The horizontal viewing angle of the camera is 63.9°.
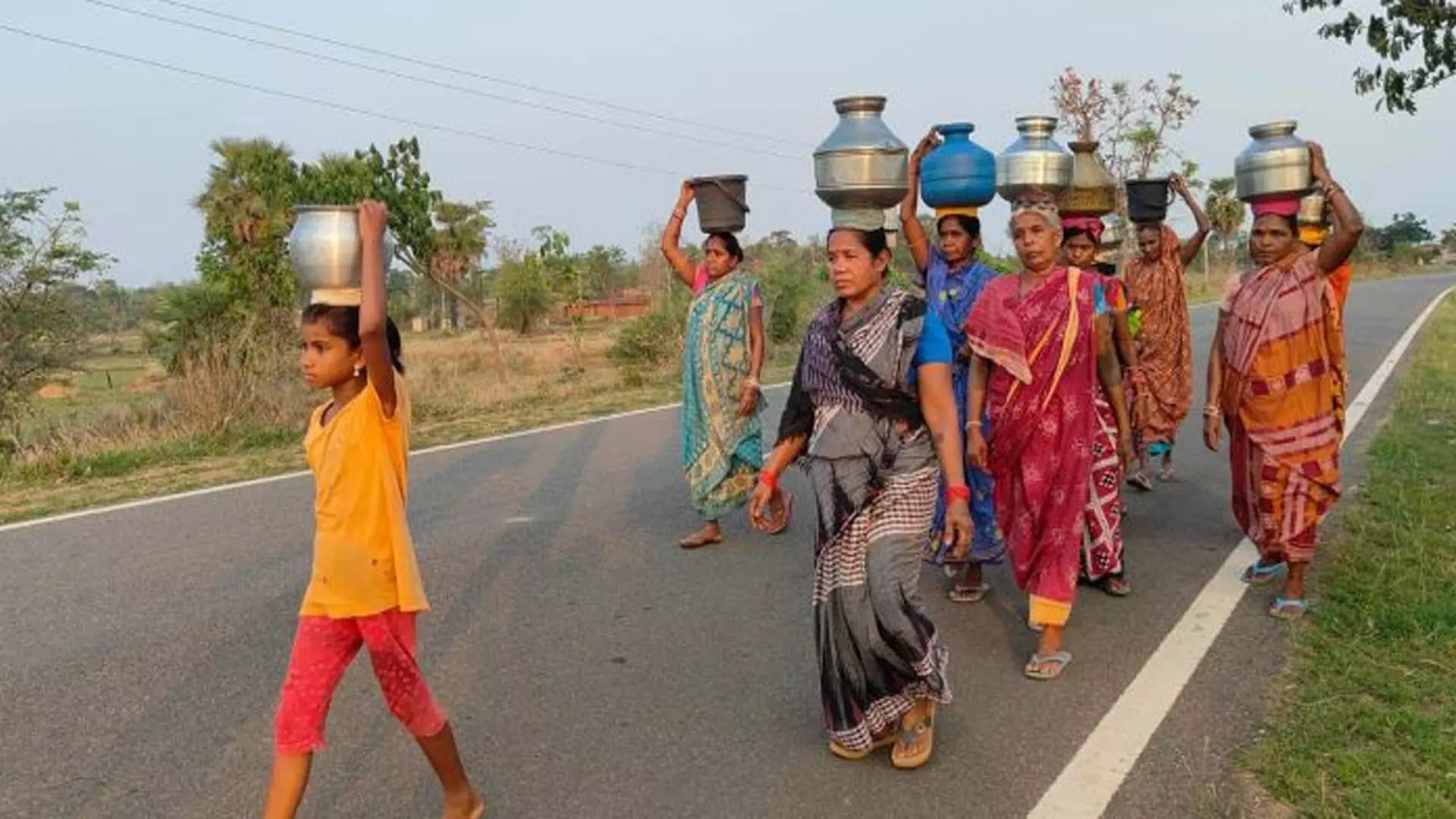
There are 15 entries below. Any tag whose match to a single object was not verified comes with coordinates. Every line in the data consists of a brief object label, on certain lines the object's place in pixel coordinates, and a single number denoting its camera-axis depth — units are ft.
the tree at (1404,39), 22.29
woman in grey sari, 11.78
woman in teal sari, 21.48
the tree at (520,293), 126.72
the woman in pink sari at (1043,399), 14.76
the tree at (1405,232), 237.04
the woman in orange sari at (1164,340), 25.45
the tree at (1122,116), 105.19
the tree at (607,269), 183.57
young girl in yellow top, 9.68
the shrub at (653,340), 71.51
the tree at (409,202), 66.54
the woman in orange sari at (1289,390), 16.72
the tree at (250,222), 78.69
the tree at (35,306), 49.83
